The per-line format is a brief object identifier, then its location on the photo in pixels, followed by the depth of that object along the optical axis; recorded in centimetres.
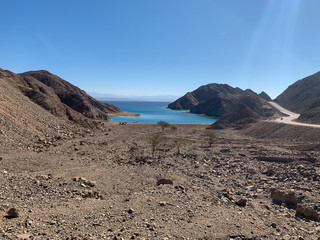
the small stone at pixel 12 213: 780
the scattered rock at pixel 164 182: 1498
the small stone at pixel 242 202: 1165
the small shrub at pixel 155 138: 2792
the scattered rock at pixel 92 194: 1156
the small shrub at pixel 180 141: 3764
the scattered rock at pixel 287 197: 1244
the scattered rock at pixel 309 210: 1052
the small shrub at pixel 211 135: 3647
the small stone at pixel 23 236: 636
